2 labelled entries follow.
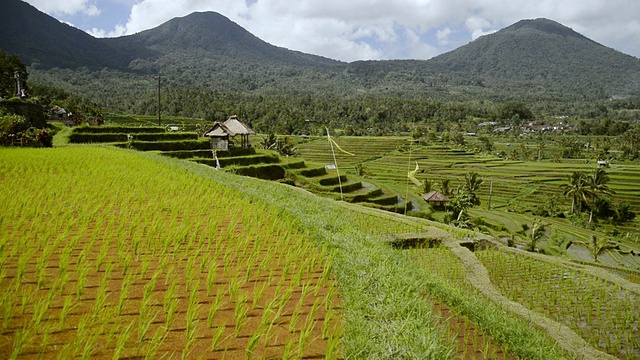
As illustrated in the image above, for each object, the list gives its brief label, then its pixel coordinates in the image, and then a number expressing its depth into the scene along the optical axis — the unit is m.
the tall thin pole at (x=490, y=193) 38.03
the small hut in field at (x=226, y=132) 26.19
